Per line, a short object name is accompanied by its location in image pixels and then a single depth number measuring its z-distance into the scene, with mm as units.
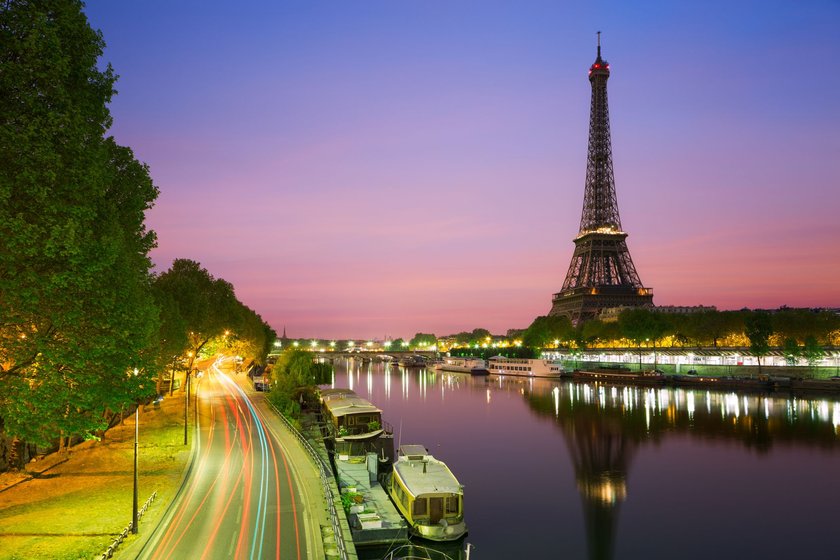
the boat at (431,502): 32969
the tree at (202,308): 74375
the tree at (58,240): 21656
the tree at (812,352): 112706
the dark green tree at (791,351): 115562
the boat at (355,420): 51762
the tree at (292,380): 72312
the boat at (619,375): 121888
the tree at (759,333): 116688
